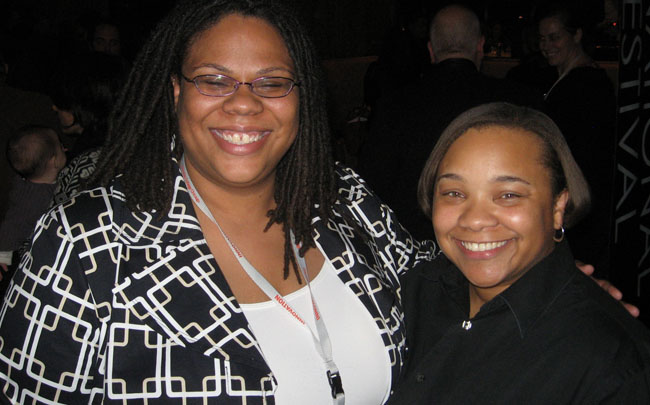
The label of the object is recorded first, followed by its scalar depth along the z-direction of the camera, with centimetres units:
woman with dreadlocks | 143
